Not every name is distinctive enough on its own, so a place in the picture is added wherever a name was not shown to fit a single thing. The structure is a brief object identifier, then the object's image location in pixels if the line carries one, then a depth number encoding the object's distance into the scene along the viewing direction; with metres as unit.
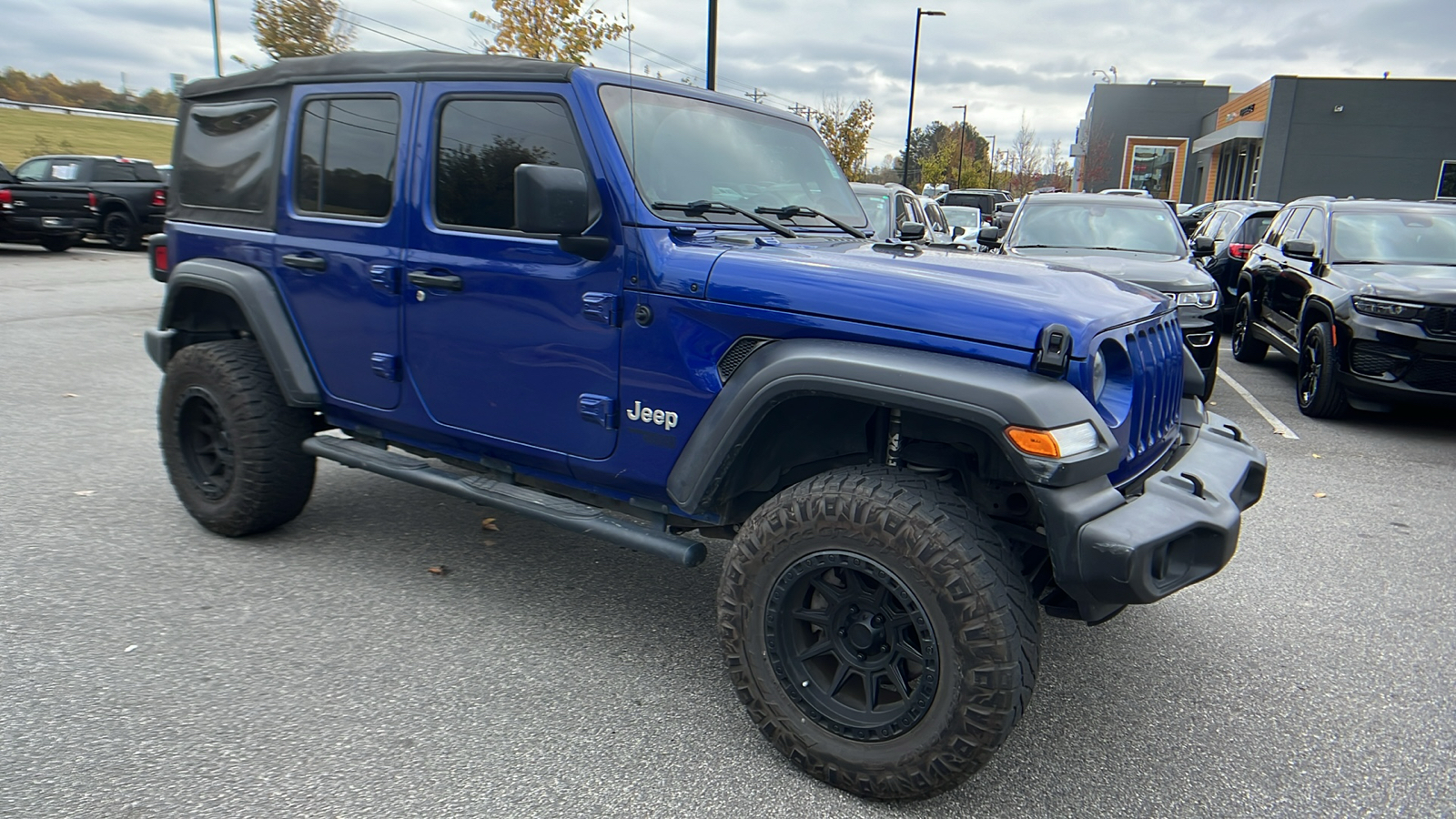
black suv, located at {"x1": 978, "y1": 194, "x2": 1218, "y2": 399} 7.00
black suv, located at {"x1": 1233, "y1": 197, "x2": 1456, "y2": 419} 6.51
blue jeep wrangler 2.40
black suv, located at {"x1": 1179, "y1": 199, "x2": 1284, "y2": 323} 11.41
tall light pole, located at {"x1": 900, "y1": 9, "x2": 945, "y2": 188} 33.72
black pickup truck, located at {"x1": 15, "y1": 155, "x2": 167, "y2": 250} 17.70
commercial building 30.28
